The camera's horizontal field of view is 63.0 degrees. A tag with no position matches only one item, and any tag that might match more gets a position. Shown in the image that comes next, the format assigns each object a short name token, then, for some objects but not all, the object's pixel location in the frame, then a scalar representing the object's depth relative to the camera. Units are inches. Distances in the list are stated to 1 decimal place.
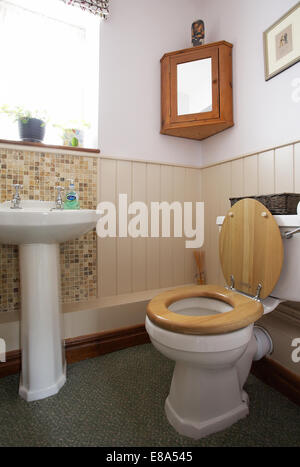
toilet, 31.5
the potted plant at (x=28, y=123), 54.5
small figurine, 65.8
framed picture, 47.9
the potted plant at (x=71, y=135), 60.6
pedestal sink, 40.8
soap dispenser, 55.8
